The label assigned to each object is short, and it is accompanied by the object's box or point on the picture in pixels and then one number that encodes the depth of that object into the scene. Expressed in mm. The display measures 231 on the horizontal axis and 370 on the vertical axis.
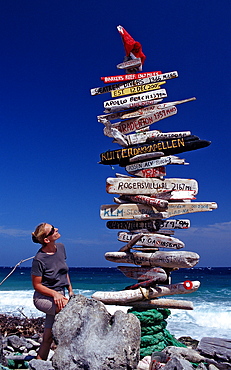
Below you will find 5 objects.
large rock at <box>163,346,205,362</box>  5583
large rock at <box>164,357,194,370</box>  3650
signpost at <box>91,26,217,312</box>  6320
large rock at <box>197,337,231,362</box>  6469
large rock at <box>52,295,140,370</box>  3260
